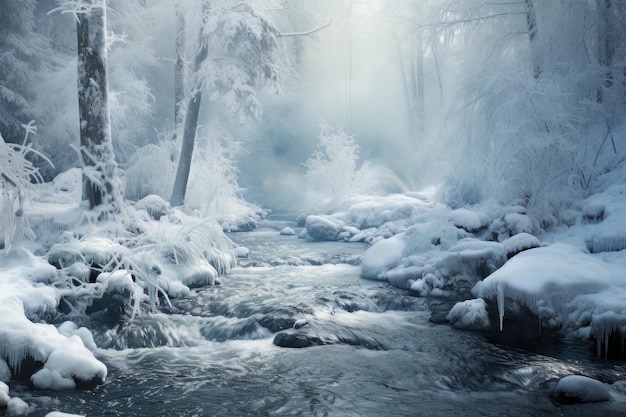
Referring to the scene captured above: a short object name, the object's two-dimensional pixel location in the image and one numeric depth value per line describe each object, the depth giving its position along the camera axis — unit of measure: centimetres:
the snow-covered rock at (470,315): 764
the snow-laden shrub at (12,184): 462
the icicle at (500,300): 724
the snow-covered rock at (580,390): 512
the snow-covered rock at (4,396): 460
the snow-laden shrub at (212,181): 1677
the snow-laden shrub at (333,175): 2408
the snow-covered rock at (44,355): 518
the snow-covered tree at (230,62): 1232
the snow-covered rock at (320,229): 1777
